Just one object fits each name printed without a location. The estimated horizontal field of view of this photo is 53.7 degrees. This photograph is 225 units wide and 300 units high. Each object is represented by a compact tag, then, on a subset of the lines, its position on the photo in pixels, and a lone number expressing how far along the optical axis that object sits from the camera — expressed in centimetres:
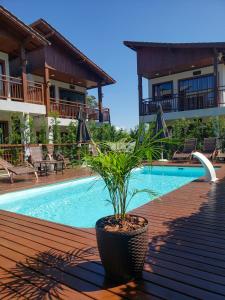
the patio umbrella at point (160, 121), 912
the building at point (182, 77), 1219
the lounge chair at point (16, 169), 644
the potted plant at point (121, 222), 187
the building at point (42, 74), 958
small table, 774
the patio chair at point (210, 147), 924
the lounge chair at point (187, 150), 949
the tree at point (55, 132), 1068
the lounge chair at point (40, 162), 775
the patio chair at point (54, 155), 905
